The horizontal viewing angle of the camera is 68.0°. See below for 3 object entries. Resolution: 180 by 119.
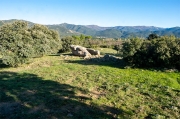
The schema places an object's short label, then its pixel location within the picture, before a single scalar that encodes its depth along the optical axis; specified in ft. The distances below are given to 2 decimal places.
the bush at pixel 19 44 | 55.46
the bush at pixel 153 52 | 53.79
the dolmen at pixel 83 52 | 75.71
